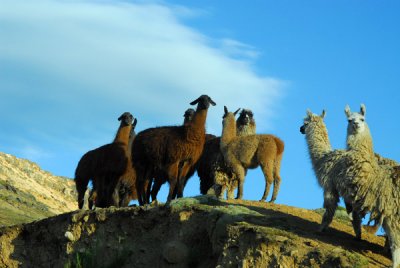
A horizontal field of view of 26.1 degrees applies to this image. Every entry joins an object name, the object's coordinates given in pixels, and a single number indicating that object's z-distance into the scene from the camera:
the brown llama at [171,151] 20.92
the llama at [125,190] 22.92
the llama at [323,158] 15.83
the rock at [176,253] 17.14
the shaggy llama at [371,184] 14.77
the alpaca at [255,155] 21.39
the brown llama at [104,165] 22.73
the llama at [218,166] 22.02
